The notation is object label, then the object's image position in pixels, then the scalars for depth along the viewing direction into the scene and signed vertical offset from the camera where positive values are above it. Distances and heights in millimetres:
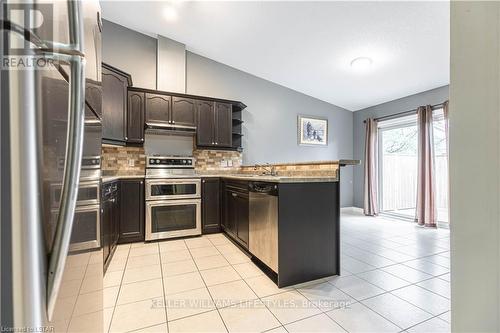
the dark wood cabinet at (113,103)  3131 +894
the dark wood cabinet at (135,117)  3498 +754
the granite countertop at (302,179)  2056 -129
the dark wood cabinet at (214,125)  3984 +734
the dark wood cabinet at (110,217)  2338 -571
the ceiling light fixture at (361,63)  3710 +1669
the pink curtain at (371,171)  5305 -141
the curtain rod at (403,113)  4199 +1062
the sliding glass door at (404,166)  4246 -30
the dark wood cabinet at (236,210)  2777 -601
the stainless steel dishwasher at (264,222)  2102 -560
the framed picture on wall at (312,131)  5375 +832
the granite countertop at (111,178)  2362 -137
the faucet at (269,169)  3257 -51
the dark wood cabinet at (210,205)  3637 -622
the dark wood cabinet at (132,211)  3170 -607
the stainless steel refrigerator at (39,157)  408 +21
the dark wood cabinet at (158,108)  3643 +935
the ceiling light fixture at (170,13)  3230 +2202
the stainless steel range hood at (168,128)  3617 +613
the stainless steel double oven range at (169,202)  3283 -519
